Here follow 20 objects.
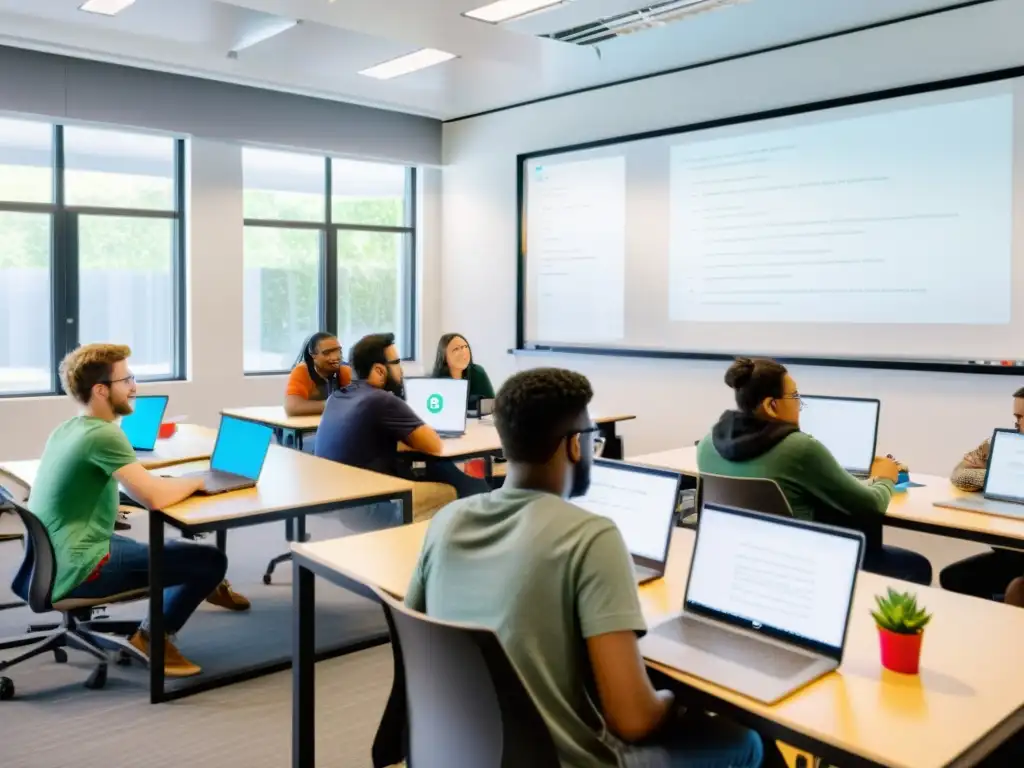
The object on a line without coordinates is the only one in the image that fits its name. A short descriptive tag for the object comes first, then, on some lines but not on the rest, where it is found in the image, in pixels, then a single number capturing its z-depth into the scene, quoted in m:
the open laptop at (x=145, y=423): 4.20
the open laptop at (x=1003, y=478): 3.15
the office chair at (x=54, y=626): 2.93
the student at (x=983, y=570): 3.29
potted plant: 1.62
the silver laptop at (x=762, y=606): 1.63
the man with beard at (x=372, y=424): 4.03
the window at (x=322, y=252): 7.30
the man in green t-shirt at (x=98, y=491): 2.97
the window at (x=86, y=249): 6.22
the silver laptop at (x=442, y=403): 4.86
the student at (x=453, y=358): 5.62
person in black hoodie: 2.85
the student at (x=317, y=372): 5.55
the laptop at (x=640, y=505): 2.16
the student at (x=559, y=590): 1.47
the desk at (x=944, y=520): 2.82
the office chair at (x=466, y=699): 1.39
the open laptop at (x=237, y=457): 3.38
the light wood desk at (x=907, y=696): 1.38
